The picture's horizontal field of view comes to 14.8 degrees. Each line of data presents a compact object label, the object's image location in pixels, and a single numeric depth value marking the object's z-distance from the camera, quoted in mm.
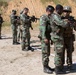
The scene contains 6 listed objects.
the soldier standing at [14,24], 15999
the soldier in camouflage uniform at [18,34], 16716
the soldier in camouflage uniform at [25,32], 13238
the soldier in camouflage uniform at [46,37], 9133
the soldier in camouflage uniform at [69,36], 9212
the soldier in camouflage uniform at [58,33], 8695
